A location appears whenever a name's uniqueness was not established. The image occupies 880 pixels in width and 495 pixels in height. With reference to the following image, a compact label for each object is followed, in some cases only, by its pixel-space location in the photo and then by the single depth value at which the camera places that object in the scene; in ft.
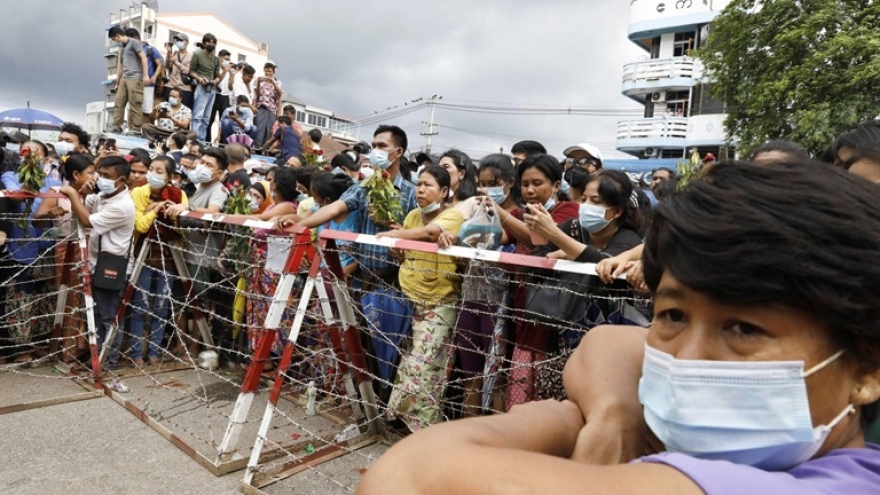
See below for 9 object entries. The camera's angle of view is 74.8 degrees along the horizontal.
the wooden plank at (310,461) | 11.43
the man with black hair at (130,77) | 37.50
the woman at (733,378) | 2.21
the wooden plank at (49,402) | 14.34
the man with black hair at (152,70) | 38.78
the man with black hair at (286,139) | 39.58
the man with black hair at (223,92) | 40.60
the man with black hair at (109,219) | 16.91
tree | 46.88
